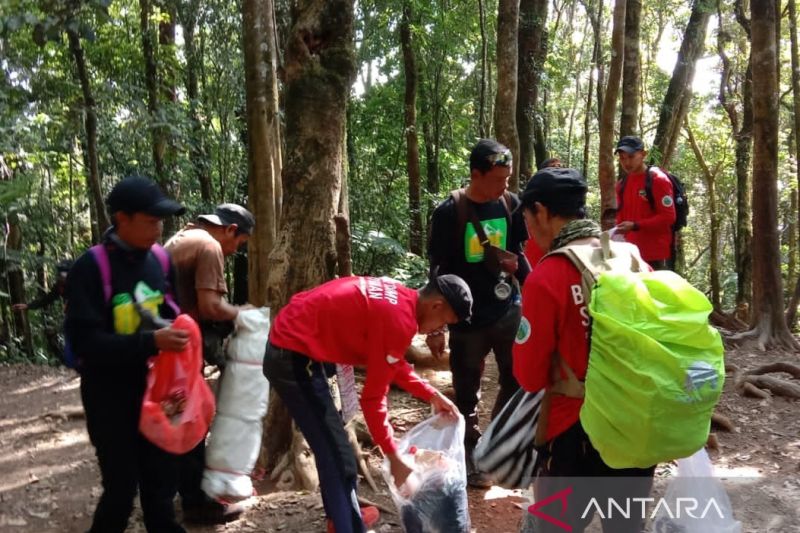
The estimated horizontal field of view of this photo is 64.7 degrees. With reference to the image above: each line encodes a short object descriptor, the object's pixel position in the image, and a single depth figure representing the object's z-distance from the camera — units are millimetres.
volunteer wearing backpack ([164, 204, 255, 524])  3594
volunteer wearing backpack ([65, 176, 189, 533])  2672
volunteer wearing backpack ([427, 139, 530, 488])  4035
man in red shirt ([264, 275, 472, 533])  2727
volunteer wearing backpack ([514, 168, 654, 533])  2156
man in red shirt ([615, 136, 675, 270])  5949
